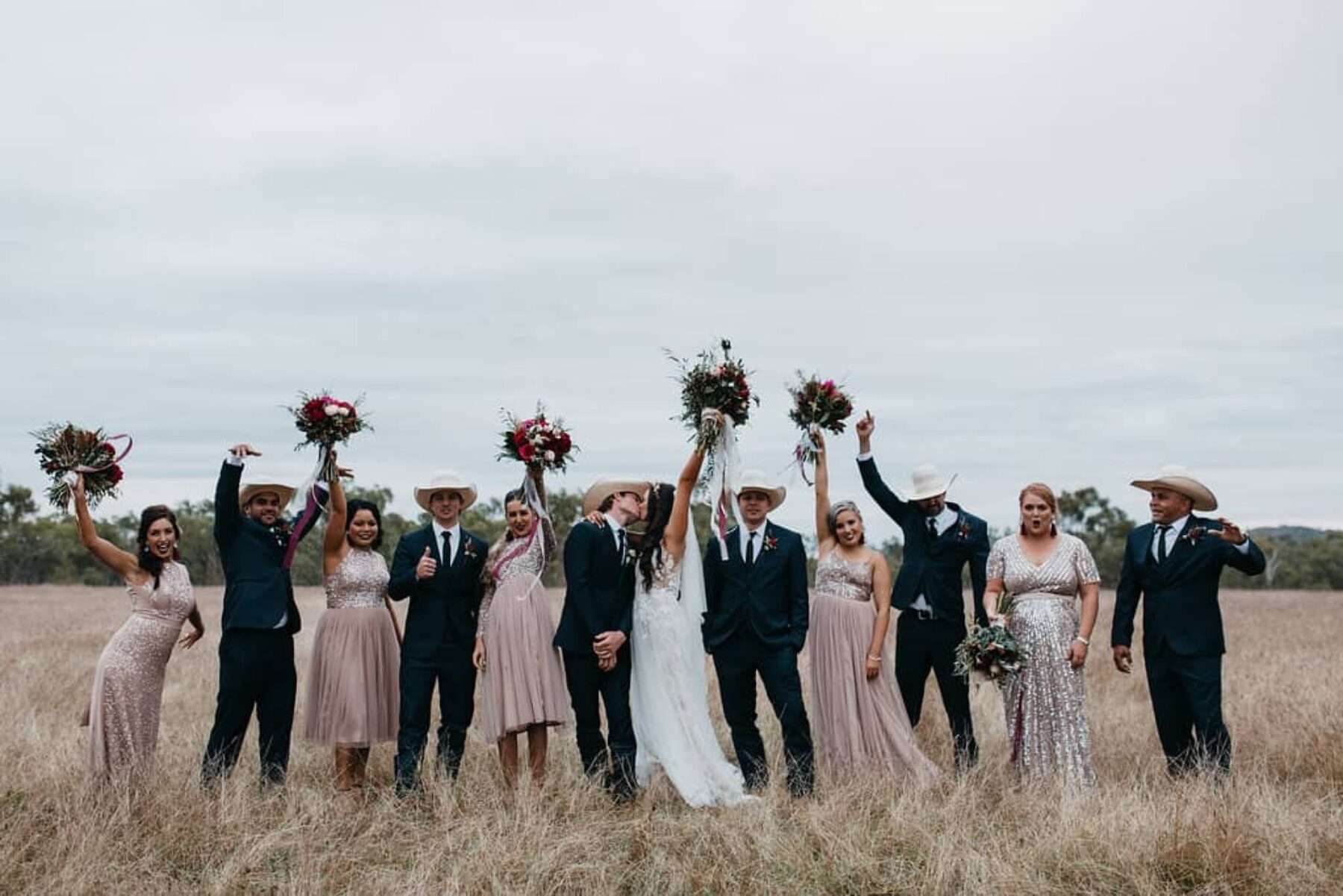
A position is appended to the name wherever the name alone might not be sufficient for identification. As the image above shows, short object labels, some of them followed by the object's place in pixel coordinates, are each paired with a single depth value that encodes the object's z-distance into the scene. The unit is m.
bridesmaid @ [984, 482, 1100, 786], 8.89
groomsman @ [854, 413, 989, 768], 9.50
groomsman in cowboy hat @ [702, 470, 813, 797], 8.95
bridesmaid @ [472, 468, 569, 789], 8.84
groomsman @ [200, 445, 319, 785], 8.74
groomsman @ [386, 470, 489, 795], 8.92
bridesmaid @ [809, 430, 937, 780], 9.25
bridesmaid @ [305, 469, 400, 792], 9.02
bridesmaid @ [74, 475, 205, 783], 8.51
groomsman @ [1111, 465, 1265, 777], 9.02
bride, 8.84
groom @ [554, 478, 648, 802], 8.70
